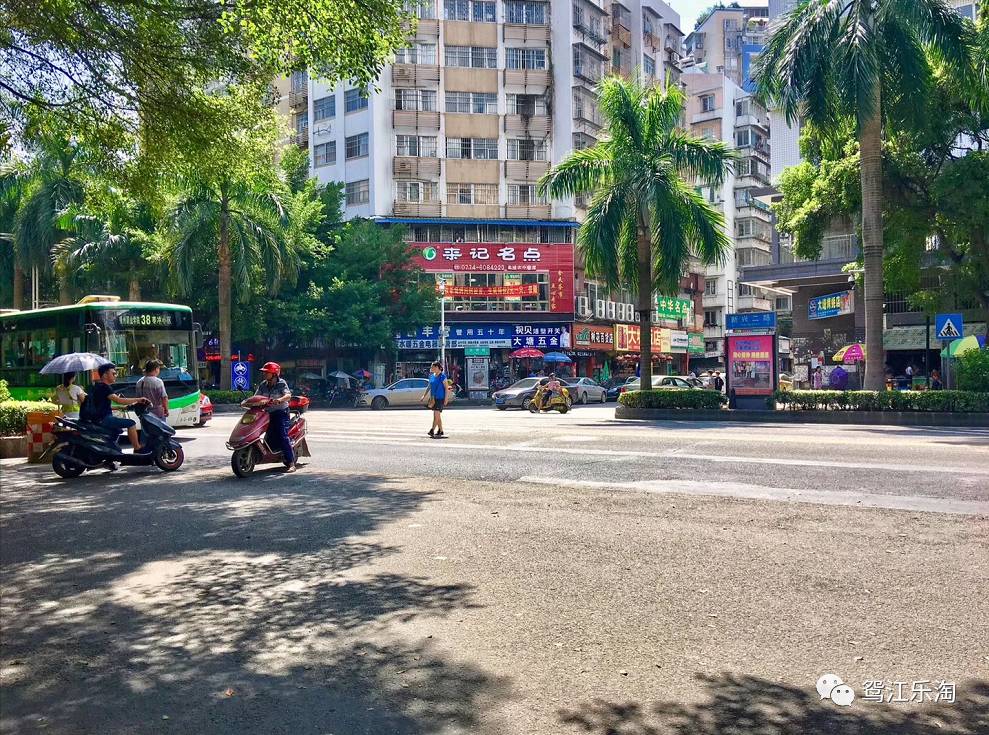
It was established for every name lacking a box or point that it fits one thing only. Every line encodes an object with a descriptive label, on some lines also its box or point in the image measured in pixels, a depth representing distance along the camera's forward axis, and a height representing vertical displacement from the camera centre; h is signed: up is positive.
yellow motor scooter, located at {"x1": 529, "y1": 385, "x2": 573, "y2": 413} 30.48 -0.95
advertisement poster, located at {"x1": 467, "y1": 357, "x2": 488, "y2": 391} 51.09 +0.21
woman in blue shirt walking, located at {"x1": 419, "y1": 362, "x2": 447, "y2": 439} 17.52 -0.38
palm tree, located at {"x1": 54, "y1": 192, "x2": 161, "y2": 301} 37.56 +5.97
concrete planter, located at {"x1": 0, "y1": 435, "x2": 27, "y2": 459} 15.41 -1.12
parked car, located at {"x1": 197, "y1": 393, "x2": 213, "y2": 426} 23.73 -0.81
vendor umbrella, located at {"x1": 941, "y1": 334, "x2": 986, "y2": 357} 23.12 +0.60
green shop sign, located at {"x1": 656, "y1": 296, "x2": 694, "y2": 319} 61.02 +4.74
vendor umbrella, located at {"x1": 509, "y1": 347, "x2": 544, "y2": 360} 50.69 +1.34
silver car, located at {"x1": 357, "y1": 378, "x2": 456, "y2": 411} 38.66 -0.78
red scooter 11.22 -0.78
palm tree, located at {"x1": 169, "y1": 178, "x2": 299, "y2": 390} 33.94 +5.86
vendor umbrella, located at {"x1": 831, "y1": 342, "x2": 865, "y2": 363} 35.47 +0.65
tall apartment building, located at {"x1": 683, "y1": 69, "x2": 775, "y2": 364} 75.69 +15.98
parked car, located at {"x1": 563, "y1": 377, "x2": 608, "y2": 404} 43.25 -0.84
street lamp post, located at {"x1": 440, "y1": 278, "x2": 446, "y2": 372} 45.92 +3.00
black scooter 11.97 -0.90
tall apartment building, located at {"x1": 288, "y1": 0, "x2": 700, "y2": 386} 50.47 +13.15
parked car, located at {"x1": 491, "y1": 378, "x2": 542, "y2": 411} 35.41 -0.87
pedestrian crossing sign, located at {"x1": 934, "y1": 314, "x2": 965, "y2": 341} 21.92 +1.04
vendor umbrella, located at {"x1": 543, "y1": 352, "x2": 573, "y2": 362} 50.04 +1.01
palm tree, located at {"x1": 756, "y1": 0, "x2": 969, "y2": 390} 21.20 +7.59
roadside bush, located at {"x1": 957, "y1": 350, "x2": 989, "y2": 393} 21.22 -0.11
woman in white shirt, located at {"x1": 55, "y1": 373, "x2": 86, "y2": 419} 15.16 -0.25
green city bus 20.03 +1.00
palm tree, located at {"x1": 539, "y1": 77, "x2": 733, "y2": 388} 24.53 +5.27
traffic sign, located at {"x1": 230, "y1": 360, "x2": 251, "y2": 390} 35.91 +0.21
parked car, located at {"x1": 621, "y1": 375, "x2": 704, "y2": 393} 36.50 -0.42
